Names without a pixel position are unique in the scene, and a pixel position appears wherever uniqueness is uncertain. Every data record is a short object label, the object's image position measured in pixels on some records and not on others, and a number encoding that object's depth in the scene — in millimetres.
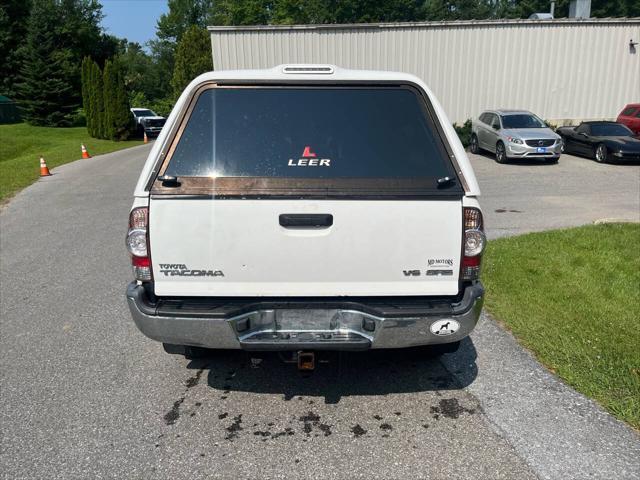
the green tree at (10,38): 47969
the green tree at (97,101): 29328
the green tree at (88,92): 29703
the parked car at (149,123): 33062
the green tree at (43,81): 40500
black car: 16828
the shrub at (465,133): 21500
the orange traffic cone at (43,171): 16484
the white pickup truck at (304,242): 3107
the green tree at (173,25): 80875
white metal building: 22141
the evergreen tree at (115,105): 28656
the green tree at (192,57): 48938
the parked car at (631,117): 19859
